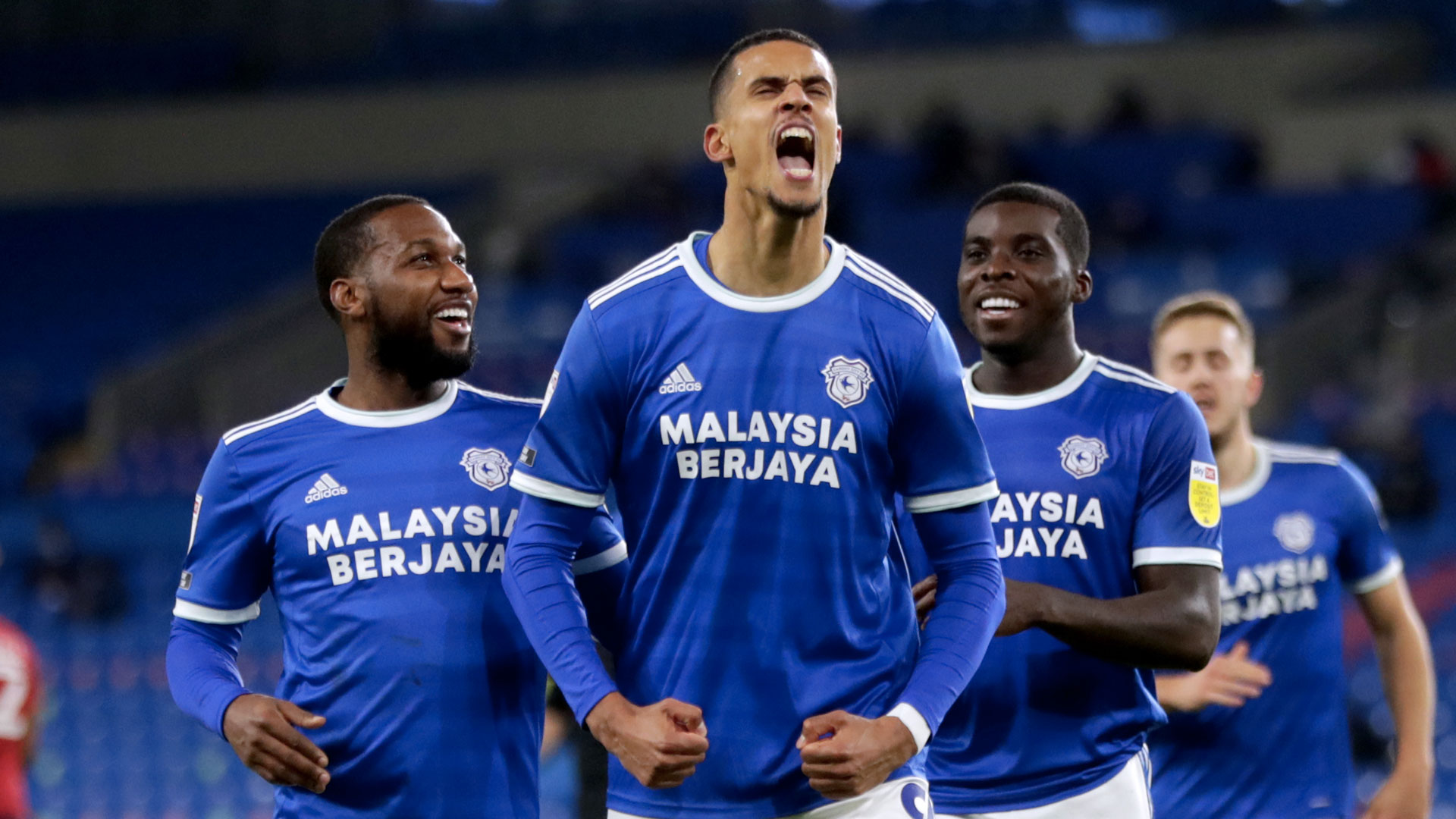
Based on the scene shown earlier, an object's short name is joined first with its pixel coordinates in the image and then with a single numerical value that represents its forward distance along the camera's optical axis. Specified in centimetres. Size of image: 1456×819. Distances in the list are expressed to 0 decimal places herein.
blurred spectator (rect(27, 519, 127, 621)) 2608
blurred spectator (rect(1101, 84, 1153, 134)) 3419
